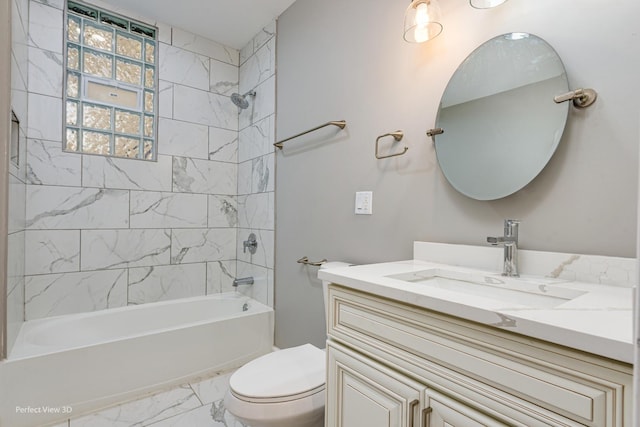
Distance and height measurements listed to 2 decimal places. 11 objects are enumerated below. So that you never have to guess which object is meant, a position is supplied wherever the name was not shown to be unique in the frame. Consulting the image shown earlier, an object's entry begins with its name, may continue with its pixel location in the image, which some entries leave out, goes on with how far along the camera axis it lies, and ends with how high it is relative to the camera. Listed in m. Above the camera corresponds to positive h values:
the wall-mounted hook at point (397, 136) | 1.46 +0.37
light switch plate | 1.62 +0.06
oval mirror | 1.02 +0.36
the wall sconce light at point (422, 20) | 1.26 +0.81
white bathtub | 1.59 -0.88
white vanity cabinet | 0.52 -0.34
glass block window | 2.18 +0.93
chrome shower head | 2.68 +0.98
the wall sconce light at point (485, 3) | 1.12 +0.78
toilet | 1.14 -0.69
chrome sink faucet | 1.01 -0.11
